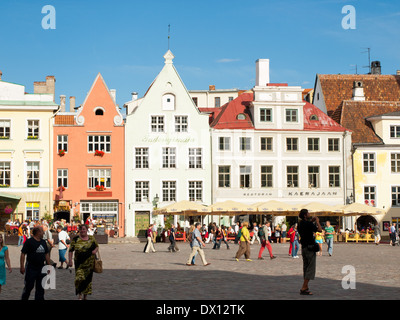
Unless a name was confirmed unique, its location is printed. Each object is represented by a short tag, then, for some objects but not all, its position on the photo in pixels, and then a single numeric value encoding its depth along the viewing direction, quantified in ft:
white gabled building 180.14
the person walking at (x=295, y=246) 100.53
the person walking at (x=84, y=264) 47.03
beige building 176.35
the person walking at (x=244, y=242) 92.99
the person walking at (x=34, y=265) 44.57
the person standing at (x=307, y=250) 53.42
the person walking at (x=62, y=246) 82.43
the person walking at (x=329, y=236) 107.55
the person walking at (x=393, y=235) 154.81
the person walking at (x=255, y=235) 148.87
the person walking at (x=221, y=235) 130.50
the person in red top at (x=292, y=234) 103.50
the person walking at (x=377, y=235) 156.35
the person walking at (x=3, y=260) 47.16
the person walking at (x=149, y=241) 116.37
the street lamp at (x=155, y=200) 179.73
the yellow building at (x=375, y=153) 189.31
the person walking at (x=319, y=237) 105.74
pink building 178.50
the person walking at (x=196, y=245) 85.25
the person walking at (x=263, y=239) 98.75
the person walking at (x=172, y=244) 117.70
